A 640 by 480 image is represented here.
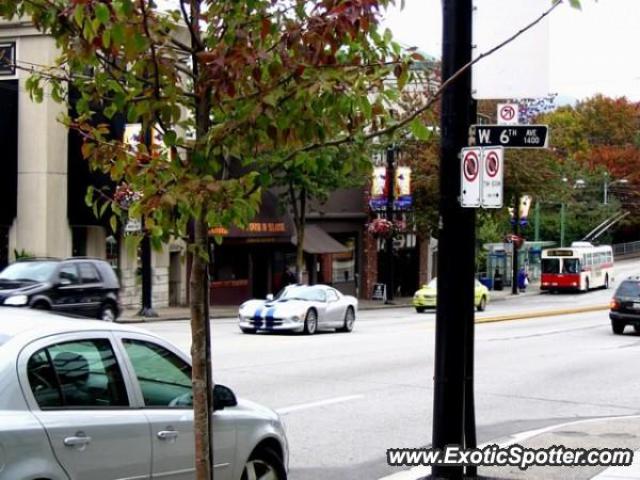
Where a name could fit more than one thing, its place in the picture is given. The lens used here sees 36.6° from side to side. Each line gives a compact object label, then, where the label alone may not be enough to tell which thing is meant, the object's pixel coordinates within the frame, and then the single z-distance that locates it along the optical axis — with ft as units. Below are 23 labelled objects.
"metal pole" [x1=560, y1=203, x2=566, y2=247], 249.06
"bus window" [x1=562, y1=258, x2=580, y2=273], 201.77
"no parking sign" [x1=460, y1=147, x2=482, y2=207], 25.45
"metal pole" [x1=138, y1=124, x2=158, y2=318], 103.30
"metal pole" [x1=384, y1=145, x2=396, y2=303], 150.57
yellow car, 133.08
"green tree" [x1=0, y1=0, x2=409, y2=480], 14.74
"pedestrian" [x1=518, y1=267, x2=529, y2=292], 218.18
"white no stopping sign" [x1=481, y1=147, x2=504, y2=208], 25.38
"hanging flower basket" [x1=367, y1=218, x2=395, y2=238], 146.72
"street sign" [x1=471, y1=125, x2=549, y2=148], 25.84
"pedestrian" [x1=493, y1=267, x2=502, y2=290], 215.72
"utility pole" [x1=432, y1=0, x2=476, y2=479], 25.25
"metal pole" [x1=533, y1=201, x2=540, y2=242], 247.13
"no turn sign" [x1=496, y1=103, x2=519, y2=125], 29.37
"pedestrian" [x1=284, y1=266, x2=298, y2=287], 137.08
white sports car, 79.66
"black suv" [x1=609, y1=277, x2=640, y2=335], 92.99
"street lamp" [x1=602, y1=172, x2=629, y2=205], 274.48
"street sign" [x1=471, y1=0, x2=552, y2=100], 26.66
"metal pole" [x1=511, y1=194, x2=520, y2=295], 197.51
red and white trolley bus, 201.77
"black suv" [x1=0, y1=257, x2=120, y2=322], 65.51
